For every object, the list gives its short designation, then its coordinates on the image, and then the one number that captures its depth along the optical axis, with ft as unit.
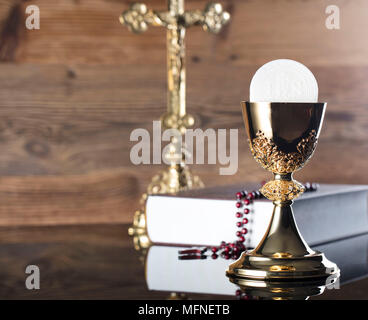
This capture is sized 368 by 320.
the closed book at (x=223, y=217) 5.15
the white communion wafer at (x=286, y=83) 4.45
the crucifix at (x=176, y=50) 6.24
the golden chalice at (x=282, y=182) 4.41
